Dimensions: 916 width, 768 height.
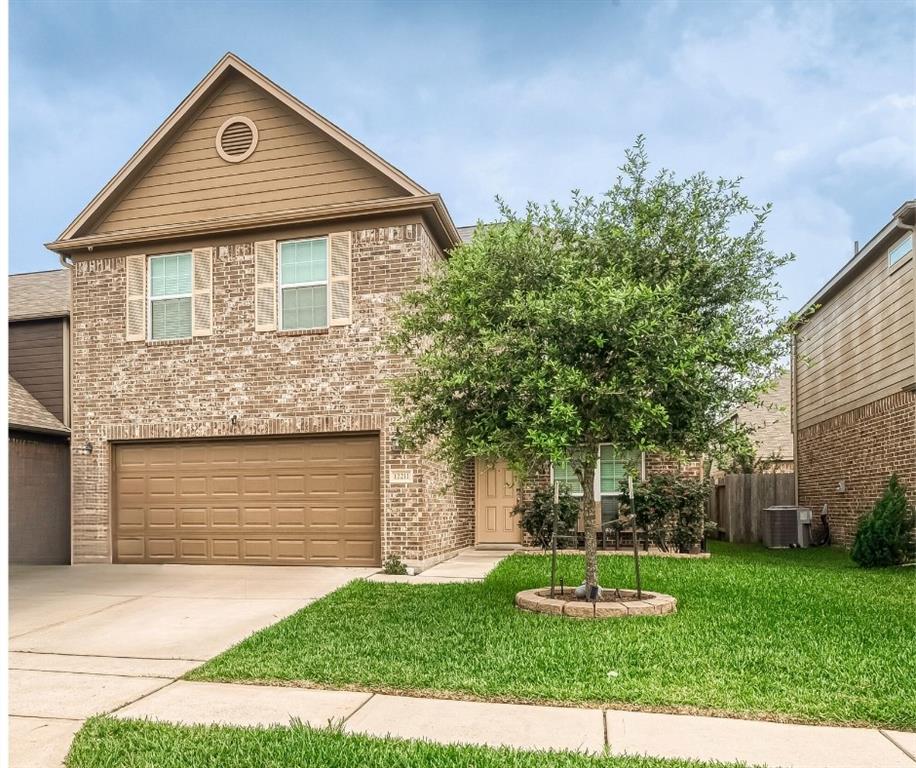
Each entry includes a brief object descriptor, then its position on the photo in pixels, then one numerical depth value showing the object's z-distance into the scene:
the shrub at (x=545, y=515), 14.74
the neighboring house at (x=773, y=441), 25.02
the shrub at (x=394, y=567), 11.88
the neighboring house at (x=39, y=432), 13.79
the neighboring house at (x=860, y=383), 13.26
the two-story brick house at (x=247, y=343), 12.59
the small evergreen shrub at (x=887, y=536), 12.36
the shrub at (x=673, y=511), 14.19
